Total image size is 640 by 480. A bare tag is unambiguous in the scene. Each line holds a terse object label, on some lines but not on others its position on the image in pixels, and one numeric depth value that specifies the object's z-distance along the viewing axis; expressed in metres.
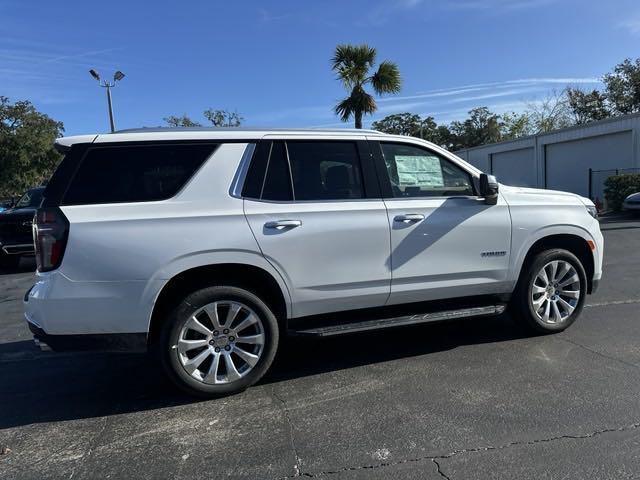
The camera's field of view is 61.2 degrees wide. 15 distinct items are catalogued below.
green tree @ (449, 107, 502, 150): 64.44
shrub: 19.20
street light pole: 22.03
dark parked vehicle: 10.53
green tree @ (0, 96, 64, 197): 38.50
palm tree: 19.23
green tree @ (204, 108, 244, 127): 39.81
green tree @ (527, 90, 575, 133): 49.84
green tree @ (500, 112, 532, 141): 56.81
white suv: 3.80
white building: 22.20
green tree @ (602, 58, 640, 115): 41.75
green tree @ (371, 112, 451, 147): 73.62
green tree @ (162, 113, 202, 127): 39.91
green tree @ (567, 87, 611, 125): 45.50
